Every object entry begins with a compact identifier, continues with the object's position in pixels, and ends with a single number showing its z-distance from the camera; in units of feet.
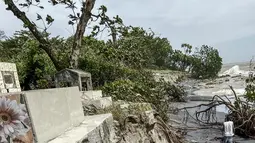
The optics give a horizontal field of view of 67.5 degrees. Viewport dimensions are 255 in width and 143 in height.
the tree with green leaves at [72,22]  20.12
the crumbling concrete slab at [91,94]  15.18
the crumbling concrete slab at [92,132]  8.63
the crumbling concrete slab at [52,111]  7.63
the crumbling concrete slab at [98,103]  14.26
